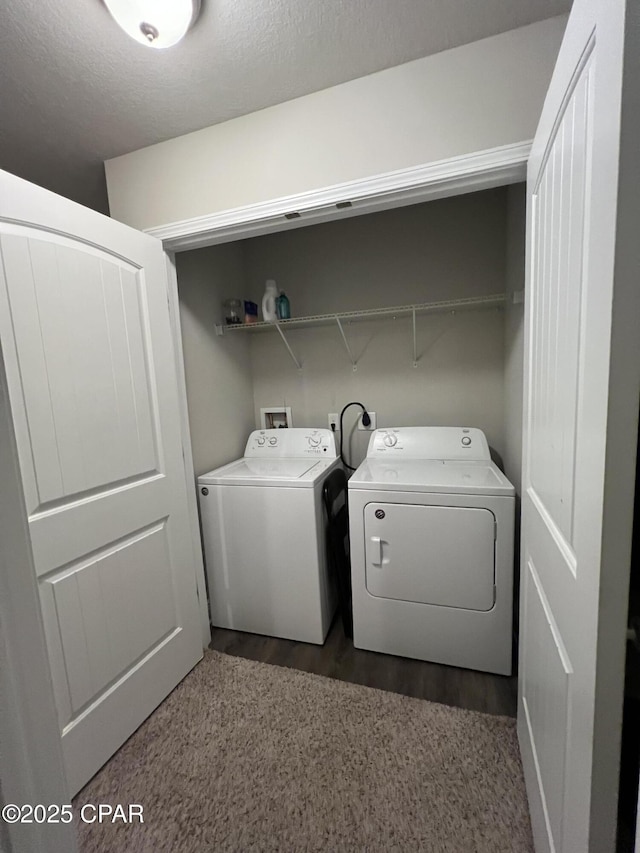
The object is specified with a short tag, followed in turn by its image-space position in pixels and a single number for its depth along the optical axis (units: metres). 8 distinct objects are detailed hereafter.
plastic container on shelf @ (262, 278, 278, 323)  2.16
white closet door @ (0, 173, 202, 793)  1.07
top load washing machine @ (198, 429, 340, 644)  1.73
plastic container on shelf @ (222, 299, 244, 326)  2.20
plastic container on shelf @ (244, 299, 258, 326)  2.25
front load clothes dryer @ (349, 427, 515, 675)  1.49
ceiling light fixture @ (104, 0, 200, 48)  0.94
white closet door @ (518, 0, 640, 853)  0.48
